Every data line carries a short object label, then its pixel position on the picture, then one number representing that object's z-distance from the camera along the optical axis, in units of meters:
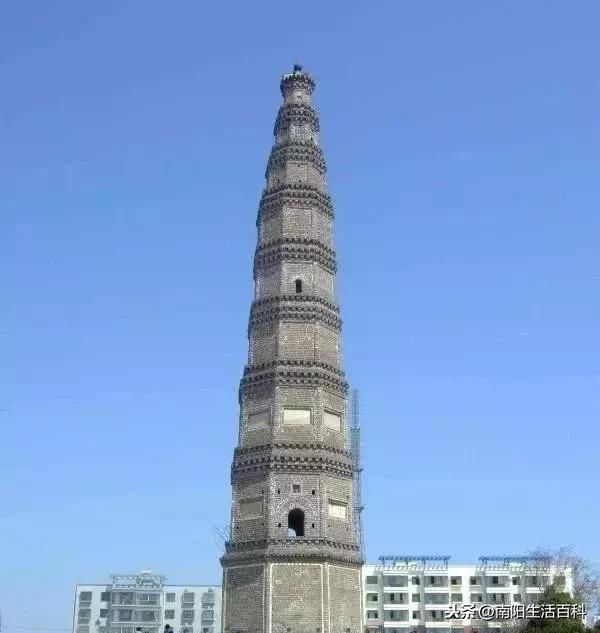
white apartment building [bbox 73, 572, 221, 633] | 96.31
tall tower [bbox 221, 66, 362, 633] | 35.47
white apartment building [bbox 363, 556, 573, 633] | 81.81
